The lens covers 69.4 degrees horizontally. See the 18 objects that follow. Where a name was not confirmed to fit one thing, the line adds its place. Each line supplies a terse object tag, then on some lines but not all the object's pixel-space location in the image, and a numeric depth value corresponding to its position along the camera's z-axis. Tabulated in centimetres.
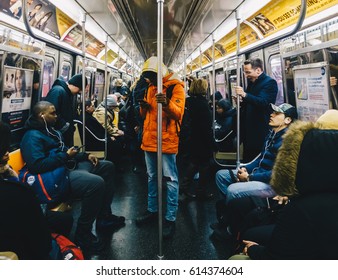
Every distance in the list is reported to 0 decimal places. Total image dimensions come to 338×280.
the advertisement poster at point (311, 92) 253
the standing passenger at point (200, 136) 355
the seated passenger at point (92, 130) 427
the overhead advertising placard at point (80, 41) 456
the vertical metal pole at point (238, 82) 274
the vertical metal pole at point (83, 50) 315
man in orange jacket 255
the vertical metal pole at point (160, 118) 194
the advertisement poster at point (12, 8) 250
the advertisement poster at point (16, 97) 255
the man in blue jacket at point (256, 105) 301
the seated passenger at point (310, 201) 90
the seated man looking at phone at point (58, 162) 221
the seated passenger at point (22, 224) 121
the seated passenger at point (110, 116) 477
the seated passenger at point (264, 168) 238
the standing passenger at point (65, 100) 316
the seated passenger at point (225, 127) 443
